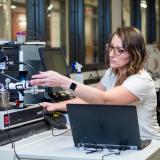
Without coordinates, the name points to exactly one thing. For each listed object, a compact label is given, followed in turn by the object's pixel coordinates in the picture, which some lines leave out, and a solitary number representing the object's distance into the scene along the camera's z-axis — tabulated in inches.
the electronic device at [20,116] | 81.4
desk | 70.7
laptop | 71.4
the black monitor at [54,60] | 110.1
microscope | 82.6
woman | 81.6
